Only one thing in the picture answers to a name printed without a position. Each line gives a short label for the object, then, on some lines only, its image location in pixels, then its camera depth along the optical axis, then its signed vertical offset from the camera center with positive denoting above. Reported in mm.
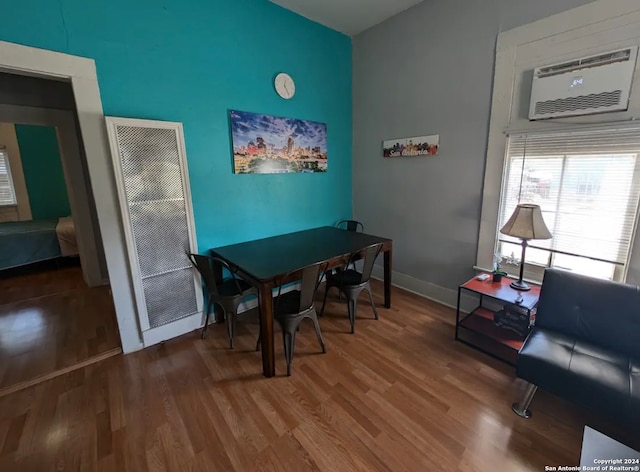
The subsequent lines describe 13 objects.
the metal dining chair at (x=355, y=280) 2486 -932
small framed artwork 2875 +360
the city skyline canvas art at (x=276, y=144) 2711 +411
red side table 2084 -1250
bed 3846 -785
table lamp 2008 -356
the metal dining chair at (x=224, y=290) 2232 -908
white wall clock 2895 +1026
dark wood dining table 1931 -631
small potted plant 2381 -822
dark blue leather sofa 1388 -1036
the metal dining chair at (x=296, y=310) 1956 -951
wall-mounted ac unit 1787 +620
